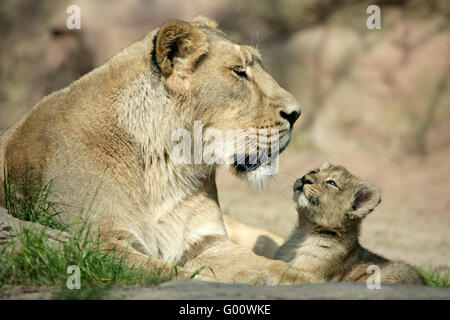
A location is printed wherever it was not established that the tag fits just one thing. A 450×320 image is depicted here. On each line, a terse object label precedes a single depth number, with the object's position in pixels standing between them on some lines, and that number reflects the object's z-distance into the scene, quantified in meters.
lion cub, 9.03
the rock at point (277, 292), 5.55
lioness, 7.55
